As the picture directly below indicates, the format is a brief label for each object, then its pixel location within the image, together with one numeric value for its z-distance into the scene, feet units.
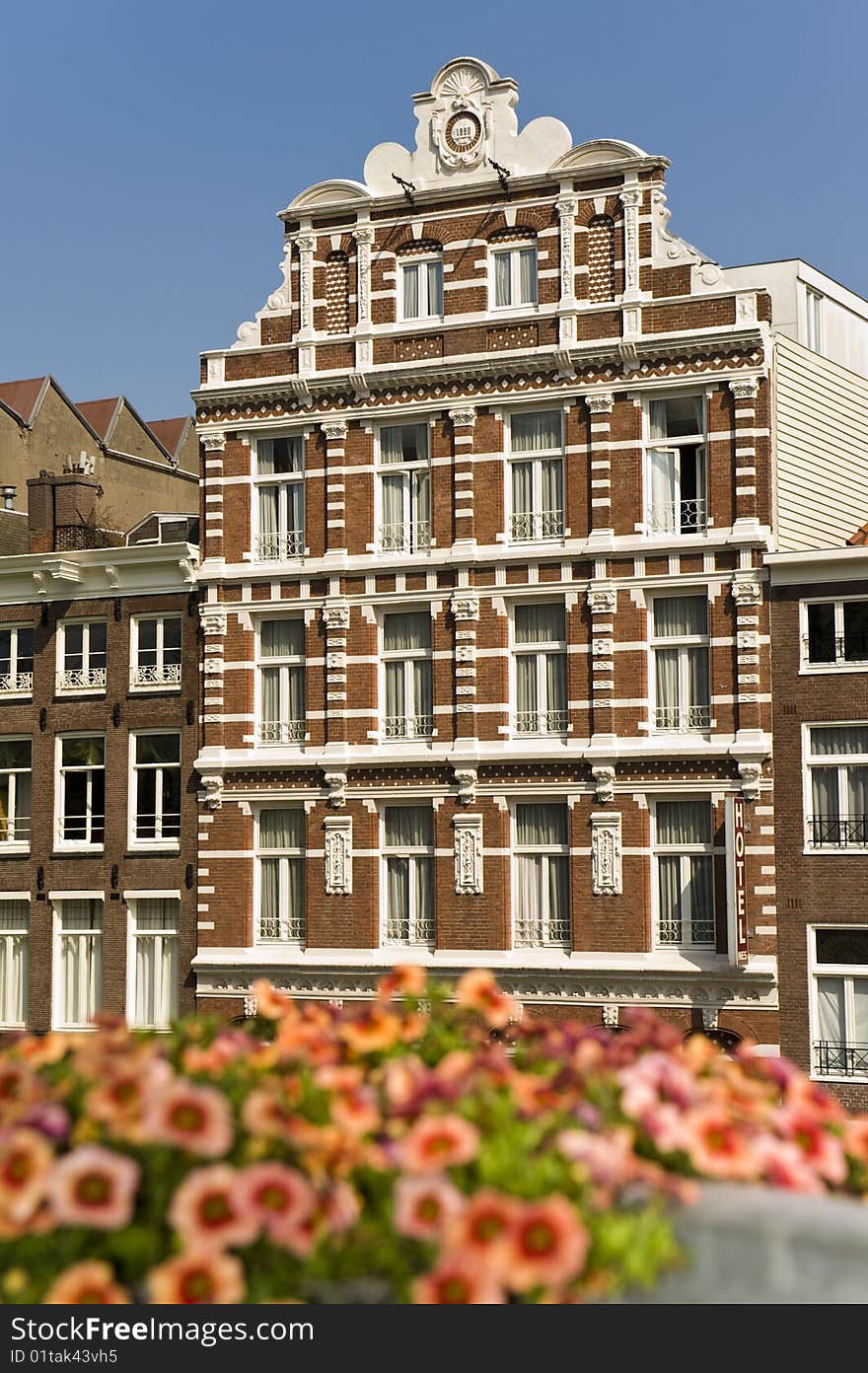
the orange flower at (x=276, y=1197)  16.87
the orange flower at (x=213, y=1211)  16.67
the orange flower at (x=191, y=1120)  17.40
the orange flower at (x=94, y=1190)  16.92
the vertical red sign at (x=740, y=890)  89.71
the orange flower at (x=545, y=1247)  15.75
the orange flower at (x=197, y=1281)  16.56
